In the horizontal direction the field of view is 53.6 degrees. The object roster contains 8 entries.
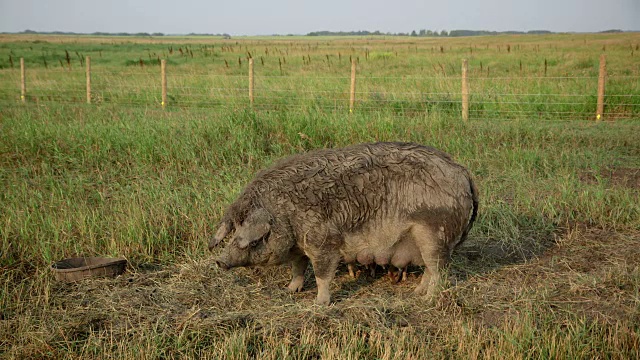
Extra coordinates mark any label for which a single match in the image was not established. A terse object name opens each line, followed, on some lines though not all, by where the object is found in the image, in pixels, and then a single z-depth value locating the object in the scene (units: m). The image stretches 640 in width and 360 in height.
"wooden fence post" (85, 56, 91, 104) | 18.76
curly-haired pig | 4.89
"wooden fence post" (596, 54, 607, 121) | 13.84
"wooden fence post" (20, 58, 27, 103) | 19.72
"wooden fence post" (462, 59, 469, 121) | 14.03
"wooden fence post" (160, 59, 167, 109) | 17.80
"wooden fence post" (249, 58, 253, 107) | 16.80
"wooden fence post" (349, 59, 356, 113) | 15.86
